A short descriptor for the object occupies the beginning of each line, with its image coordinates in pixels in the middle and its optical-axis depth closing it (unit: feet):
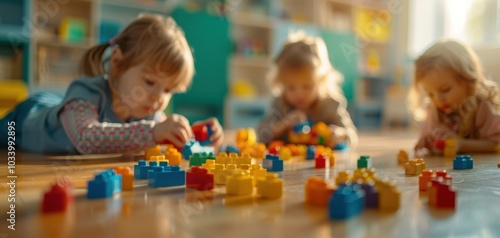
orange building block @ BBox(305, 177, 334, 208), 1.80
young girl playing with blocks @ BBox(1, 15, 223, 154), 3.59
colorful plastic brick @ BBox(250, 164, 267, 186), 2.26
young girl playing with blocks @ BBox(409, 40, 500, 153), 4.21
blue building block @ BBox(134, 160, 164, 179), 2.51
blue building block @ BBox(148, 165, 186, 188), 2.26
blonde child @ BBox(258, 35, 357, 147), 5.69
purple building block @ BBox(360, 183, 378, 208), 1.76
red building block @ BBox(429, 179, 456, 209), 1.82
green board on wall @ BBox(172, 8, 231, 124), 10.61
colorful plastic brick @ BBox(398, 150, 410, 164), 3.48
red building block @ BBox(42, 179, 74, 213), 1.65
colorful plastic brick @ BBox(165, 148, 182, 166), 3.13
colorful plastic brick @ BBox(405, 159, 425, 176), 2.78
